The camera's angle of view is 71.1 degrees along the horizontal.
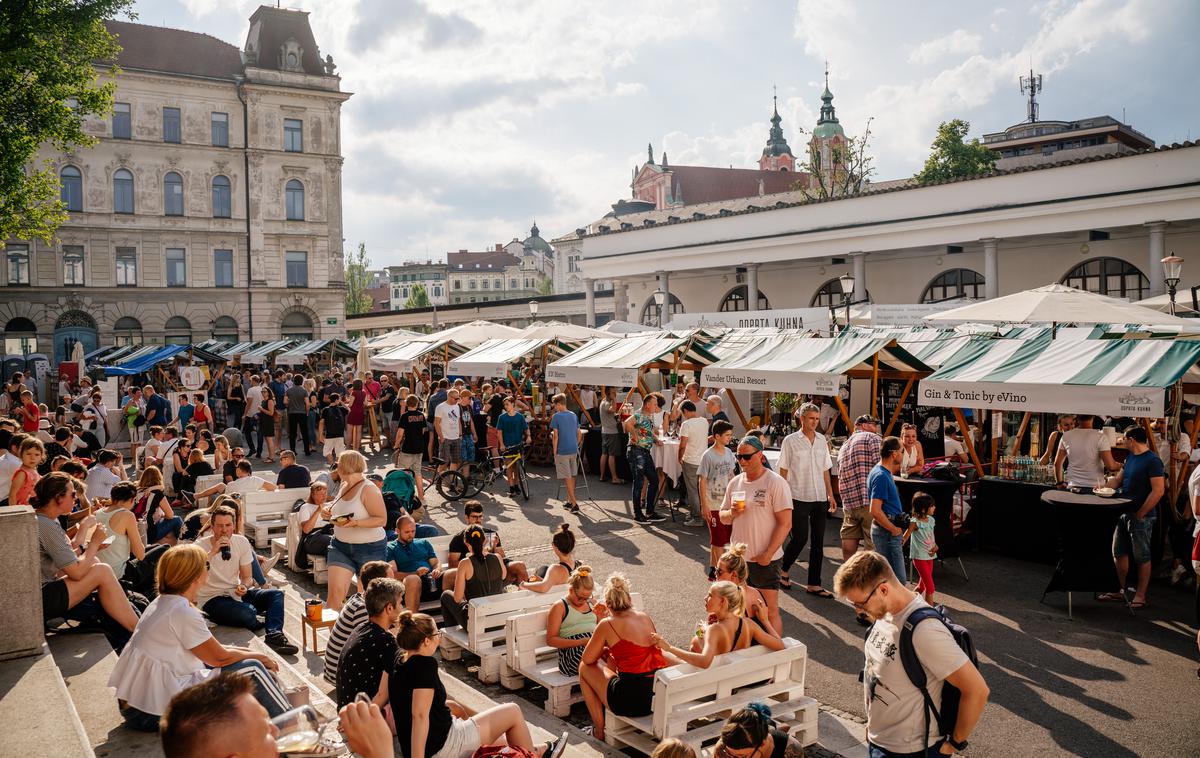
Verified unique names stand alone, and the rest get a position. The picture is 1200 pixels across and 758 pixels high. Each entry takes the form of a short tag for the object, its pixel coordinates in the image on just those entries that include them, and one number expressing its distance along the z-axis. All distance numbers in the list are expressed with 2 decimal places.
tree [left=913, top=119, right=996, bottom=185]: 52.00
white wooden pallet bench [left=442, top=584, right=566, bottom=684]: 6.80
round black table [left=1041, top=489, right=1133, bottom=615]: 8.34
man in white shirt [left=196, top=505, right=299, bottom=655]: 7.25
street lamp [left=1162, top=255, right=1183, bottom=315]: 16.36
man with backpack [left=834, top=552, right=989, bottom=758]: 3.79
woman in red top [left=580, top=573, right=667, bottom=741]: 5.46
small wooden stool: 7.10
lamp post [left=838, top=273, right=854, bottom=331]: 19.17
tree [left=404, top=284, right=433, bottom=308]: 113.56
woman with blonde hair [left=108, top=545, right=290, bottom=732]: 4.93
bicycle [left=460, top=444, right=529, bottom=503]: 14.86
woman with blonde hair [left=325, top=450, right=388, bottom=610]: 8.01
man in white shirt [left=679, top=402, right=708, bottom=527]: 12.16
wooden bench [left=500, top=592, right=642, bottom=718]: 6.16
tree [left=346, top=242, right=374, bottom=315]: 86.94
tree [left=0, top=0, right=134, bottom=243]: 21.05
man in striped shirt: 5.84
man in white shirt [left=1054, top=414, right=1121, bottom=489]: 9.95
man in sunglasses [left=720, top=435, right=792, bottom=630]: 7.23
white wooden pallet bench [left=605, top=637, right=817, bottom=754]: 5.17
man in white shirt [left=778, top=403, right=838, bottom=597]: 8.86
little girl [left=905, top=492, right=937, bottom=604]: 8.14
